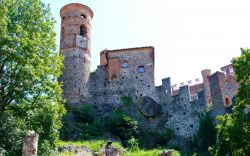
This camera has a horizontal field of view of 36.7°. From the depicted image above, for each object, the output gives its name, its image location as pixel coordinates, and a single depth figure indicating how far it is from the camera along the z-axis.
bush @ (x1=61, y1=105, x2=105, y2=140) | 28.39
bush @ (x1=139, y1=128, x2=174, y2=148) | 30.14
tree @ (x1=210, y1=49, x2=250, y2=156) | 16.83
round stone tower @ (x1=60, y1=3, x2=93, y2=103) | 32.62
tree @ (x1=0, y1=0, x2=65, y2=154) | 17.50
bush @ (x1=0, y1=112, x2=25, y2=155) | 17.06
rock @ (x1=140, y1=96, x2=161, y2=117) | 32.59
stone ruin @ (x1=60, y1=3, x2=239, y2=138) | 31.84
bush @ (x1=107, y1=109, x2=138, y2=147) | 29.42
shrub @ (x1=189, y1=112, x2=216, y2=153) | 28.80
